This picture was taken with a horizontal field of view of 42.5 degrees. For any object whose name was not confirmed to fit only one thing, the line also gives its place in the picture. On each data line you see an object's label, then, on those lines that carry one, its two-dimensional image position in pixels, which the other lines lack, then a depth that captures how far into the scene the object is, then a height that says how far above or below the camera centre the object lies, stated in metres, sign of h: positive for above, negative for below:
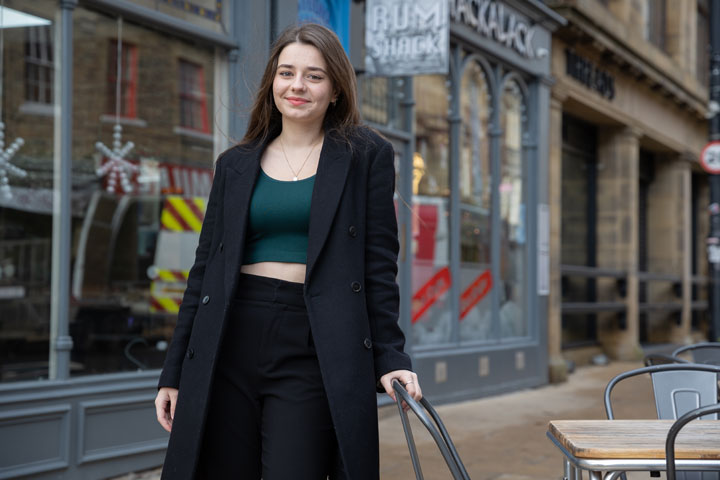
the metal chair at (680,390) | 3.42 -0.48
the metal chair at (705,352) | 4.34 -0.43
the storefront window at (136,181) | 6.70 +0.62
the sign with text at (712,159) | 11.77 +1.34
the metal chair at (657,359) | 4.01 -0.43
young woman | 2.53 -0.15
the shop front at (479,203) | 9.37 +0.66
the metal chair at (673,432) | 2.32 -0.42
